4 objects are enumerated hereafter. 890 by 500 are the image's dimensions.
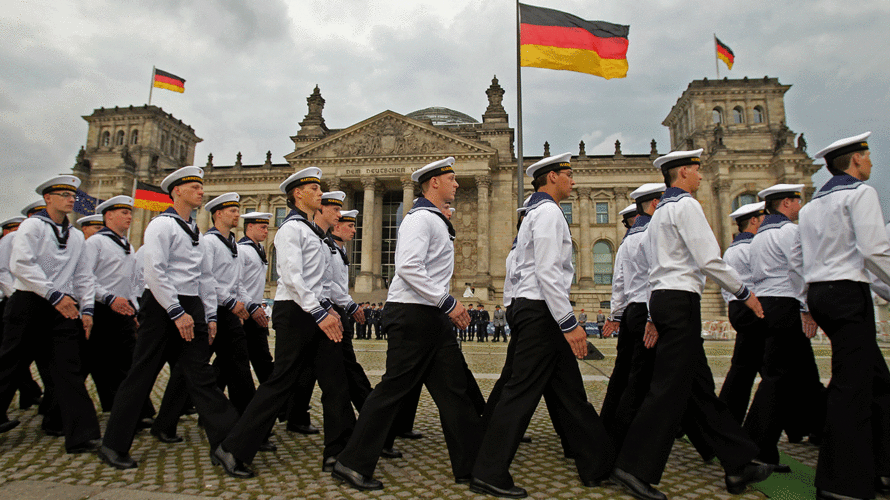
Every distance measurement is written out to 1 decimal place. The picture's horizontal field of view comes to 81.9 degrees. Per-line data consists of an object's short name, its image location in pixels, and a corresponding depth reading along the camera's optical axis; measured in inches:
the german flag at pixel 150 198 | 1104.5
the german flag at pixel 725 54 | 1567.4
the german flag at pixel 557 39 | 512.1
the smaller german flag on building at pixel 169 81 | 1385.3
